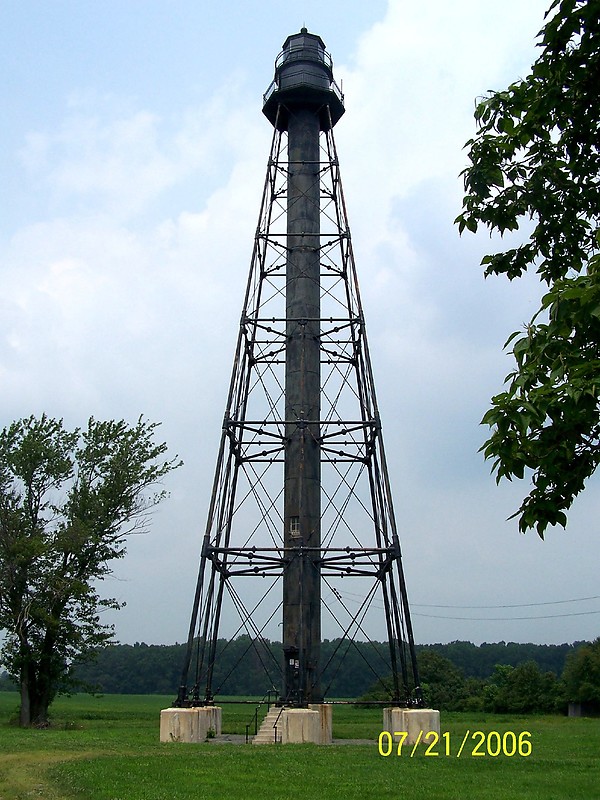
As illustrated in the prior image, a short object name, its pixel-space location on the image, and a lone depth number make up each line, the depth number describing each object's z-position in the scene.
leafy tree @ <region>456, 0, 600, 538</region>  5.69
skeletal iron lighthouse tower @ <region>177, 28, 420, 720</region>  25.39
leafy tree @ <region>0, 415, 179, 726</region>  33.66
